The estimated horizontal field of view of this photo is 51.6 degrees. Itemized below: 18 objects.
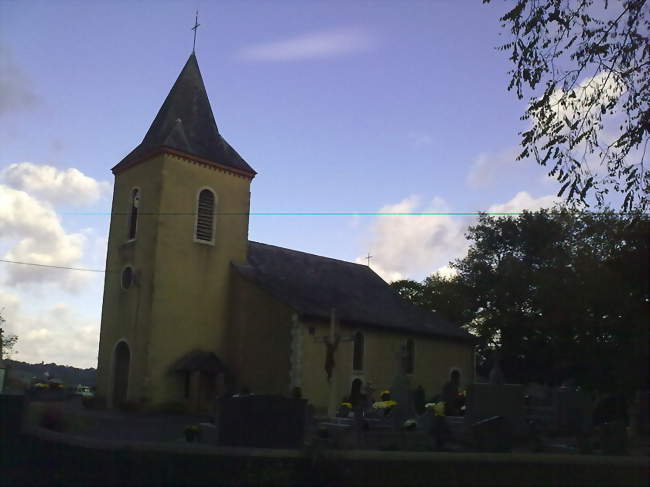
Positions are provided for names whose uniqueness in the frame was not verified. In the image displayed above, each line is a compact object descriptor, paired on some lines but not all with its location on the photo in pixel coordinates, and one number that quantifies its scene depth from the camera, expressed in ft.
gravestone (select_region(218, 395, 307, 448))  39.04
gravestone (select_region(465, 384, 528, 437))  54.90
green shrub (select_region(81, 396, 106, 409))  89.97
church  85.46
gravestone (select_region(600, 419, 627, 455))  44.09
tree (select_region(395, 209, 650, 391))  78.38
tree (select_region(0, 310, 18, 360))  197.97
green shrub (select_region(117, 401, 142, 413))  82.79
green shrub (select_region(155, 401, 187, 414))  82.84
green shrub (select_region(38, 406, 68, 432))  39.22
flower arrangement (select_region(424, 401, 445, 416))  54.34
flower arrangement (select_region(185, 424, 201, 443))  50.10
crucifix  69.92
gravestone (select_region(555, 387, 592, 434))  63.67
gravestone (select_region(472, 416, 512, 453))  42.91
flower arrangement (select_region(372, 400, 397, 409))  64.28
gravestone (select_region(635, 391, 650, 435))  59.77
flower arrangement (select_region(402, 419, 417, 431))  54.34
